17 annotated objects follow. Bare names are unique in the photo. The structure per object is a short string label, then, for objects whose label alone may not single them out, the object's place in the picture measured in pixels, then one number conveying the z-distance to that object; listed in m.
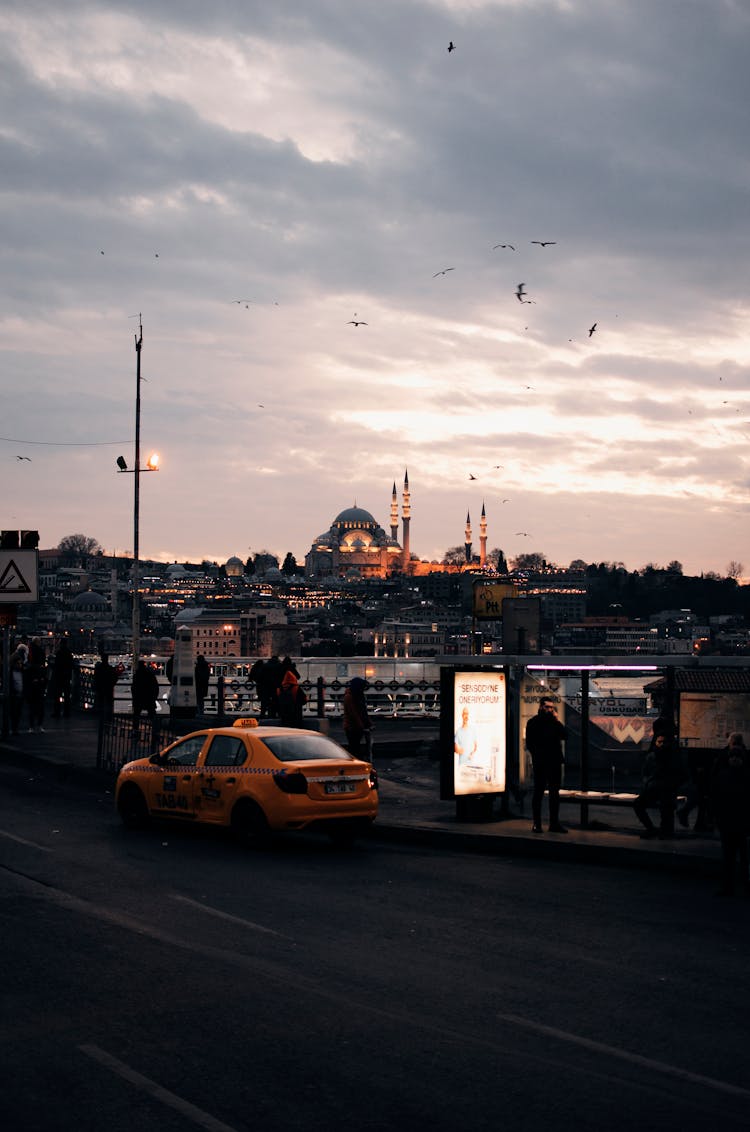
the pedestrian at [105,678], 30.75
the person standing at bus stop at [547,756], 16.70
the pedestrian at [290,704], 24.53
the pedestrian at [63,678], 32.53
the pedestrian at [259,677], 30.98
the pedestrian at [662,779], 15.97
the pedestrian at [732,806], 13.19
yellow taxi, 15.53
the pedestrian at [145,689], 29.44
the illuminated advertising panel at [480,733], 17.69
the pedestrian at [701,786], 16.20
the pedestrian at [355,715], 21.44
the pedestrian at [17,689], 28.52
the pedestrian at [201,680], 33.09
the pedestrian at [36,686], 28.78
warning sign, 26.48
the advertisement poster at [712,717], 16.30
